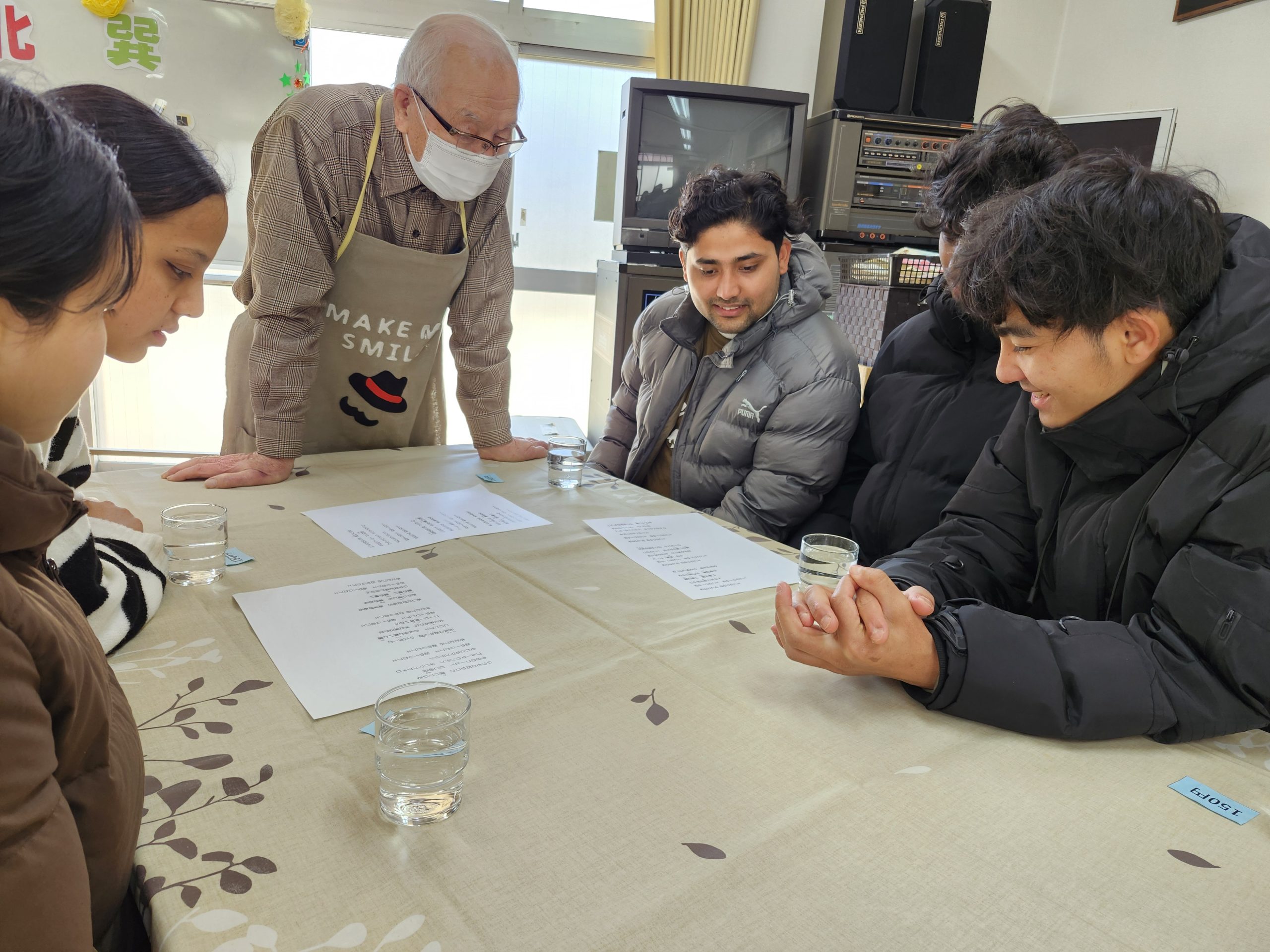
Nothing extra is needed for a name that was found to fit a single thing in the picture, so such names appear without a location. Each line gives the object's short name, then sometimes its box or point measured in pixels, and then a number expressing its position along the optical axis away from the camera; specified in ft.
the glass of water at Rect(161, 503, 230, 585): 3.10
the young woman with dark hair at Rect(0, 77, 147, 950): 1.29
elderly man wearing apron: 4.71
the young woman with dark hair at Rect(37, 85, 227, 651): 2.84
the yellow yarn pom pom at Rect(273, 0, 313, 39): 10.39
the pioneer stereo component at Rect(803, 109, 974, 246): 10.31
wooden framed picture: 10.02
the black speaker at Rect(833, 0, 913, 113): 10.14
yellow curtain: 11.30
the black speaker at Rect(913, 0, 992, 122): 10.26
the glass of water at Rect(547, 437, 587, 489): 4.86
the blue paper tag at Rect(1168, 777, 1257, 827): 2.08
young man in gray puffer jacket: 5.36
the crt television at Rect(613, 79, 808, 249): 10.12
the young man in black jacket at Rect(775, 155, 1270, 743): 2.39
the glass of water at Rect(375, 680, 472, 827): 1.88
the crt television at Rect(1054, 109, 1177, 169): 9.82
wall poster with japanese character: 10.00
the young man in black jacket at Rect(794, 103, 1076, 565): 4.35
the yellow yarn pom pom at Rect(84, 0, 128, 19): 9.94
